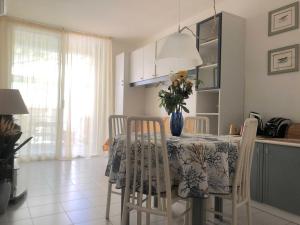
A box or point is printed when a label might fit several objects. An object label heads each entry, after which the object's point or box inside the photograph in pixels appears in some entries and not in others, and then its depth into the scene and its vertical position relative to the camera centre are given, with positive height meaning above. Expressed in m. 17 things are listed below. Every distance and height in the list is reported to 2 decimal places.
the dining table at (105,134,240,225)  1.53 -0.37
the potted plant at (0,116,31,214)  2.28 -0.42
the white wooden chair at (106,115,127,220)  2.30 -0.16
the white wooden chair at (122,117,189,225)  1.51 -0.40
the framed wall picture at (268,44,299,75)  2.66 +0.61
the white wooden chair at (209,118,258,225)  1.68 -0.43
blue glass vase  2.12 -0.10
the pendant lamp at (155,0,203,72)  2.15 +0.57
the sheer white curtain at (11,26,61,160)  4.50 +0.53
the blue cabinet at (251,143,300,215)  2.23 -0.62
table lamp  2.48 +0.01
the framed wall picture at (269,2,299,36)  2.68 +1.08
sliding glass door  4.50 +0.49
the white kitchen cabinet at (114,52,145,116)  5.17 +0.39
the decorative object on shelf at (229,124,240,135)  2.96 -0.21
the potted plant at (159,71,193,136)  2.07 +0.14
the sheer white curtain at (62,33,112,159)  4.93 +0.34
